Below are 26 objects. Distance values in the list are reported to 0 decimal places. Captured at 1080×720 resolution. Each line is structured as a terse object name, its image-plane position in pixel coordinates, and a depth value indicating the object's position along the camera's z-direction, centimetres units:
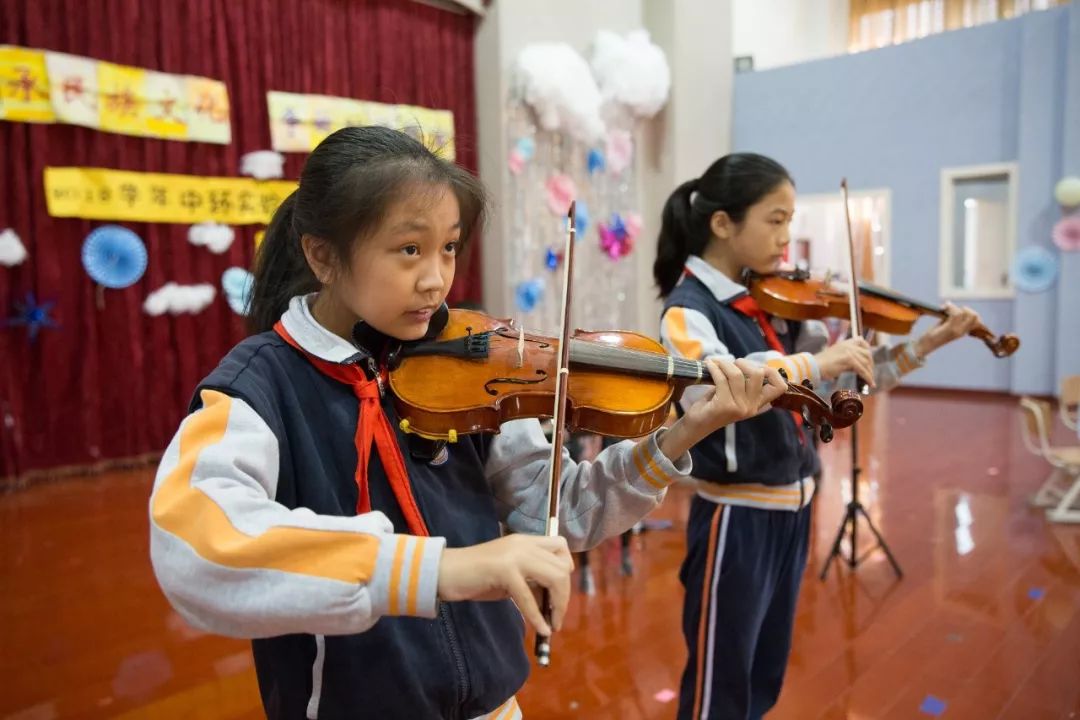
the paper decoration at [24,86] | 378
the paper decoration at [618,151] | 621
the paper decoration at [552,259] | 582
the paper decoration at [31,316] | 397
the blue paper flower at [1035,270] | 670
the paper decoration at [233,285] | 469
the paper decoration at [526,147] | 552
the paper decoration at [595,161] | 608
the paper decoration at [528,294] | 565
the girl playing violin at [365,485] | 62
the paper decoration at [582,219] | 593
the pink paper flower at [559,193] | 577
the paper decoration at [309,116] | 476
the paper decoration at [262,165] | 468
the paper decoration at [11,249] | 386
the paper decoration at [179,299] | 440
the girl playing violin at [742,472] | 154
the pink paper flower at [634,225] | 642
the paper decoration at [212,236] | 452
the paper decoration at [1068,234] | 650
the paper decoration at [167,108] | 428
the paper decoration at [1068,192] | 633
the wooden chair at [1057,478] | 349
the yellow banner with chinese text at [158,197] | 405
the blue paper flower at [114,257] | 414
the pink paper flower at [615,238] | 629
